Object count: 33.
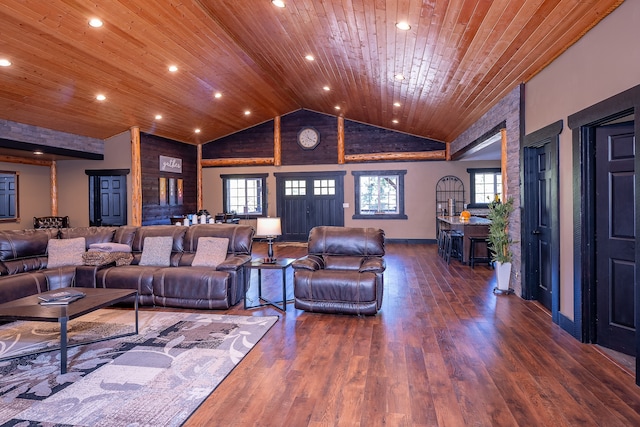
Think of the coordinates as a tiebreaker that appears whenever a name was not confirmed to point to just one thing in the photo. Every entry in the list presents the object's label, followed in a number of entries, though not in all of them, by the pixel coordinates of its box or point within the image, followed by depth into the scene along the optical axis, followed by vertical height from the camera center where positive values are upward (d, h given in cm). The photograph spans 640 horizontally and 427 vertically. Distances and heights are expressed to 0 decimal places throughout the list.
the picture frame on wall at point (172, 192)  1069 +61
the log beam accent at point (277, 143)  1166 +207
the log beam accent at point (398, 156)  1088 +154
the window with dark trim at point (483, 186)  1077 +66
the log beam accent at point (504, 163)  562 +67
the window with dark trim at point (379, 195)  1123 +48
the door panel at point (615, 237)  314 -24
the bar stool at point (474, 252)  719 -78
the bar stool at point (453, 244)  754 -70
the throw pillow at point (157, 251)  514 -48
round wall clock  1151 +219
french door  1154 +34
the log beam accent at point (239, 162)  1184 +157
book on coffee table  335 -71
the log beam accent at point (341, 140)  1131 +206
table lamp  452 -17
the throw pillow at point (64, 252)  502 -47
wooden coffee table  291 -75
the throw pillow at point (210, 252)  496 -49
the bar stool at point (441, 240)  847 -67
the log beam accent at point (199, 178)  1220 +111
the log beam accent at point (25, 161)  914 +133
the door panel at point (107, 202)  959 +33
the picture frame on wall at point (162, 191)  1020 +62
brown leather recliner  424 -68
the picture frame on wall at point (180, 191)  1114 +66
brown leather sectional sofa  454 -67
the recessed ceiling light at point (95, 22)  479 +237
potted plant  524 -41
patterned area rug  233 -115
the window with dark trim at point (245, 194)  1200 +59
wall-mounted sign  1031 +136
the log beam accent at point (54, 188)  987 +70
